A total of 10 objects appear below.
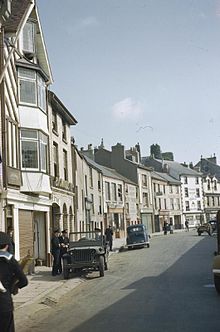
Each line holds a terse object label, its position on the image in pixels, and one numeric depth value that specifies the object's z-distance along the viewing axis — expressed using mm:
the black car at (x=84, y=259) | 19391
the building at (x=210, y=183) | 101312
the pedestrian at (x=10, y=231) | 17531
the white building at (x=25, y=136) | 19844
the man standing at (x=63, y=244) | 21069
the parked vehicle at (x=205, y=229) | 52038
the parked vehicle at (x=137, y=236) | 38156
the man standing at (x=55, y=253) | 20516
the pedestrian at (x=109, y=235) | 34594
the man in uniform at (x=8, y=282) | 6766
